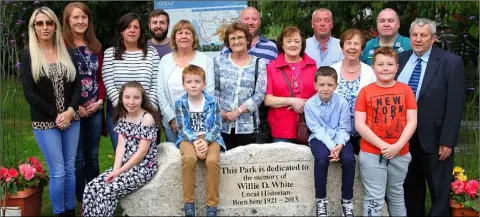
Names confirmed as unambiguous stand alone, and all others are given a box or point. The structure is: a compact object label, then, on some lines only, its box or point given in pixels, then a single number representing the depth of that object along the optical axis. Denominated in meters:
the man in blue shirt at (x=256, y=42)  6.07
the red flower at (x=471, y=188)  5.59
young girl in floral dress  5.18
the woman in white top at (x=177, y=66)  5.61
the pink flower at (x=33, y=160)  6.11
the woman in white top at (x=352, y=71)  5.48
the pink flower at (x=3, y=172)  5.71
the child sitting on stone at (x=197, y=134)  5.24
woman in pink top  5.56
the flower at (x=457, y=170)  5.91
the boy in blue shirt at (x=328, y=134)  5.27
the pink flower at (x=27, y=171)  5.78
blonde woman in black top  5.25
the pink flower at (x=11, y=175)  5.69
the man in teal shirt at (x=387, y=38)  6.04
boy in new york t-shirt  5.17
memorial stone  5.39
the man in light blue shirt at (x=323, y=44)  6.26
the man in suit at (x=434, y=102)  5.34
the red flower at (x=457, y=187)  5.61
